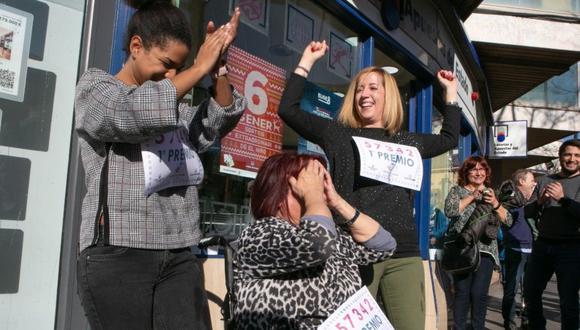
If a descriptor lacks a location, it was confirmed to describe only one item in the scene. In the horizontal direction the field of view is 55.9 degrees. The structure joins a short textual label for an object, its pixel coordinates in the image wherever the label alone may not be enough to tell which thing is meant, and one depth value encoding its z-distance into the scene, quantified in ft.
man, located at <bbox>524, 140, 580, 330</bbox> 15.11
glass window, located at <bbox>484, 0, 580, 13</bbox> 37.76
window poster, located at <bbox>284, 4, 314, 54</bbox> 13.56
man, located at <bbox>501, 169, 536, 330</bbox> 20.51
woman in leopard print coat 5.64
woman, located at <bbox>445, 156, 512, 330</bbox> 14.82
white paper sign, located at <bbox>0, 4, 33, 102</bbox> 7.73
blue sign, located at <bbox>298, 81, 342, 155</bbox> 13.47
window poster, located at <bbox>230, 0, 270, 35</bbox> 12.01
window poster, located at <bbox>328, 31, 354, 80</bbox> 15.19
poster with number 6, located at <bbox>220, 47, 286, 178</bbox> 11.17
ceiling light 18.86
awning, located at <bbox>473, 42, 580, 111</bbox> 31.40
